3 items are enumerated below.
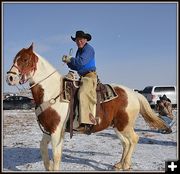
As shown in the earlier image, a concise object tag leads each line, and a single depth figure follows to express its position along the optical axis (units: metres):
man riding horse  5.79
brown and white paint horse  5.57
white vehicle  24.41
